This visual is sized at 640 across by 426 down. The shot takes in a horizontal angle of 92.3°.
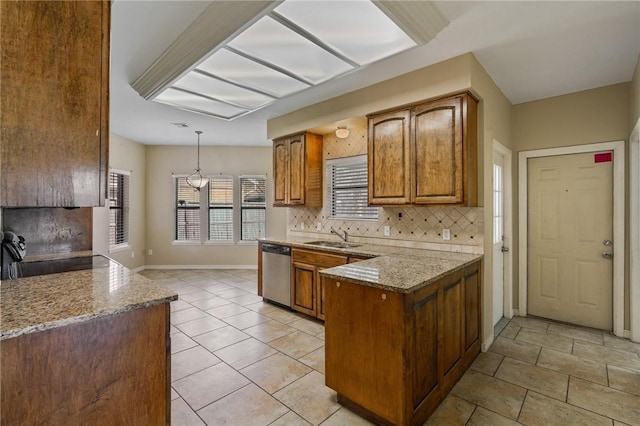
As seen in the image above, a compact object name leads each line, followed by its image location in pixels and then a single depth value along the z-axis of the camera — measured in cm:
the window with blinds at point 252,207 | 712
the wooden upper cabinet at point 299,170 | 431
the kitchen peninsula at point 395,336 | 184
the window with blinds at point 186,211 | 699
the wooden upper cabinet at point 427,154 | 278
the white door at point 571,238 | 345
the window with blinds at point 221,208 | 706
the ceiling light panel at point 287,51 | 211
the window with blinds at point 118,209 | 598
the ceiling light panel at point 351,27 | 188
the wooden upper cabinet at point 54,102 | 114
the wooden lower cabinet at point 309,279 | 360
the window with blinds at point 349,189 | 407
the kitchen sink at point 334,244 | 389
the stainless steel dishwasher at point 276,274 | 411
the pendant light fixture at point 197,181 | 603
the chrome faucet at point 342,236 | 417
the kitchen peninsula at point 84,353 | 101
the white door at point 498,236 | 346
